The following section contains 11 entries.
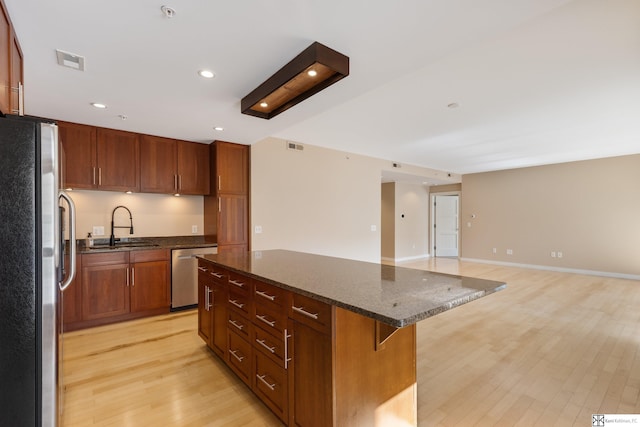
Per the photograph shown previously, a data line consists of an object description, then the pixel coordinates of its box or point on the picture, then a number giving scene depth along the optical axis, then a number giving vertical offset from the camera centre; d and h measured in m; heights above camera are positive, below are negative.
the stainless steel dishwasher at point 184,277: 3.75 -0.85
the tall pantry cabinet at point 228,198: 4.09 +0.21
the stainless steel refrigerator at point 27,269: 1.06 -0.21
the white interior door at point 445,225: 9.07 -0.42
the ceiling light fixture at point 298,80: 1.82 +0.95
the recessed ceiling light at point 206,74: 2.17 +1.06
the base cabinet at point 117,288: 3.19 -0.89
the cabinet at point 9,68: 1.42 +0.79
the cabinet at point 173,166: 3.81 +0.65
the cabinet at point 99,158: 3.32 +0.67
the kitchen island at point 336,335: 1.33 -0.66
